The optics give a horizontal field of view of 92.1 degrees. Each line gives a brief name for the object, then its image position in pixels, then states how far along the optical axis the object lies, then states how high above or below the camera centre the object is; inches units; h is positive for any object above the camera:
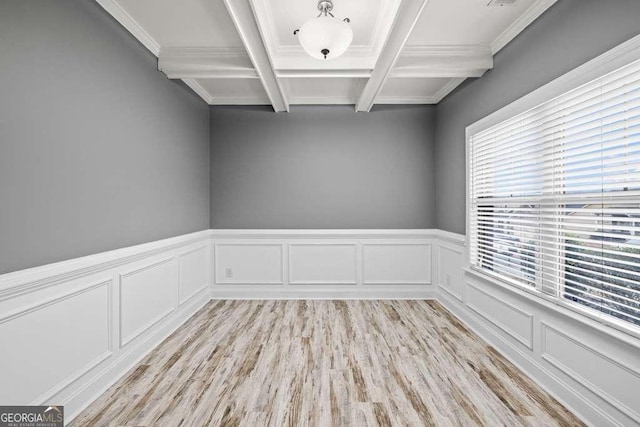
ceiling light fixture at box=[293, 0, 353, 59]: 82.9 +48.5
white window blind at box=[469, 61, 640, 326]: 66.5 +3.8
